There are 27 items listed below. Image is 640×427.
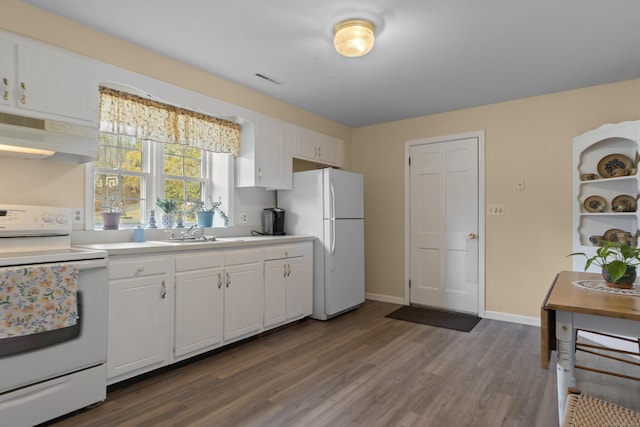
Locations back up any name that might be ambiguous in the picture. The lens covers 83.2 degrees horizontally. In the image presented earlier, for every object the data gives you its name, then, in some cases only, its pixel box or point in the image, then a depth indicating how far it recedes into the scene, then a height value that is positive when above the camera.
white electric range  1.79 -0.69
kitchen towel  1.74 -0.44
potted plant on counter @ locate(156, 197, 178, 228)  3.07 +0.04
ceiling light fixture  2.38 +1.19
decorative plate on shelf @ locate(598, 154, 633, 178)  3.21 +0.46
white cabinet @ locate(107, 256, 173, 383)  2.24 -0.67
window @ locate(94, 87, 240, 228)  2.79 +0.52
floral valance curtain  2.68 +0.76
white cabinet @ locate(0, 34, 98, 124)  2.01 +0.78
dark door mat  3.76 -1.15
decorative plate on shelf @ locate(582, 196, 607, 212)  3.34 +0.12
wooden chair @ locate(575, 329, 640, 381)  2.37 -1.11
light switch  3.98 +0.07
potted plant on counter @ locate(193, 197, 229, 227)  3.41 +0.02
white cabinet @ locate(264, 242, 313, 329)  3.37 -0.69
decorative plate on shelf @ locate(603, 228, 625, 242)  3.25 -0.16
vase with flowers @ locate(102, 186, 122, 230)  2.72 +0.03
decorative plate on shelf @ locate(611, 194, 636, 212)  3.16 +0.11
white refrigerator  3.91 -0.15
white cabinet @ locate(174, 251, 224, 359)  2.62 -0.68
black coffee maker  3.99 -0.08
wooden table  1.47 -0.44
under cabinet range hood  1.96 +0.43
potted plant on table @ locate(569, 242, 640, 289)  1.80 -0.27
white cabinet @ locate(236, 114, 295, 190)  3.64 +0.60
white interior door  4.17 -0.11
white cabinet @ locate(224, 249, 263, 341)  2.96 -0.68
